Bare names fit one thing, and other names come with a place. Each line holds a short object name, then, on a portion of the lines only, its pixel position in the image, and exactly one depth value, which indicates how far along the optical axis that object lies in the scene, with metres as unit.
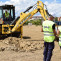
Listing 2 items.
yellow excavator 13.47
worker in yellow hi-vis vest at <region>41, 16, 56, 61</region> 5.79
